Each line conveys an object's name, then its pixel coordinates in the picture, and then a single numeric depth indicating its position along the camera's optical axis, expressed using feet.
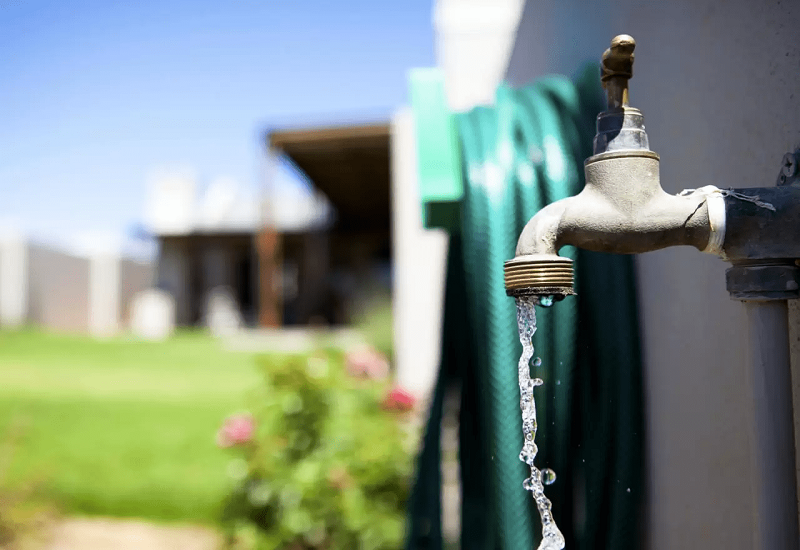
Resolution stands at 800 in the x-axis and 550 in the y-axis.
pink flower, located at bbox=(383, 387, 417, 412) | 8.44
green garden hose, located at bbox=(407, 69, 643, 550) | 1.61
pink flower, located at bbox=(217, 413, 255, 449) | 7.44
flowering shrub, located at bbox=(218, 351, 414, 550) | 6.95
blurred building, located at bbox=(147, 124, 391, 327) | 41.28
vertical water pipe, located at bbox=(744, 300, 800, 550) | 1.10
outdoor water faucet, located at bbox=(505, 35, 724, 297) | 1.15
